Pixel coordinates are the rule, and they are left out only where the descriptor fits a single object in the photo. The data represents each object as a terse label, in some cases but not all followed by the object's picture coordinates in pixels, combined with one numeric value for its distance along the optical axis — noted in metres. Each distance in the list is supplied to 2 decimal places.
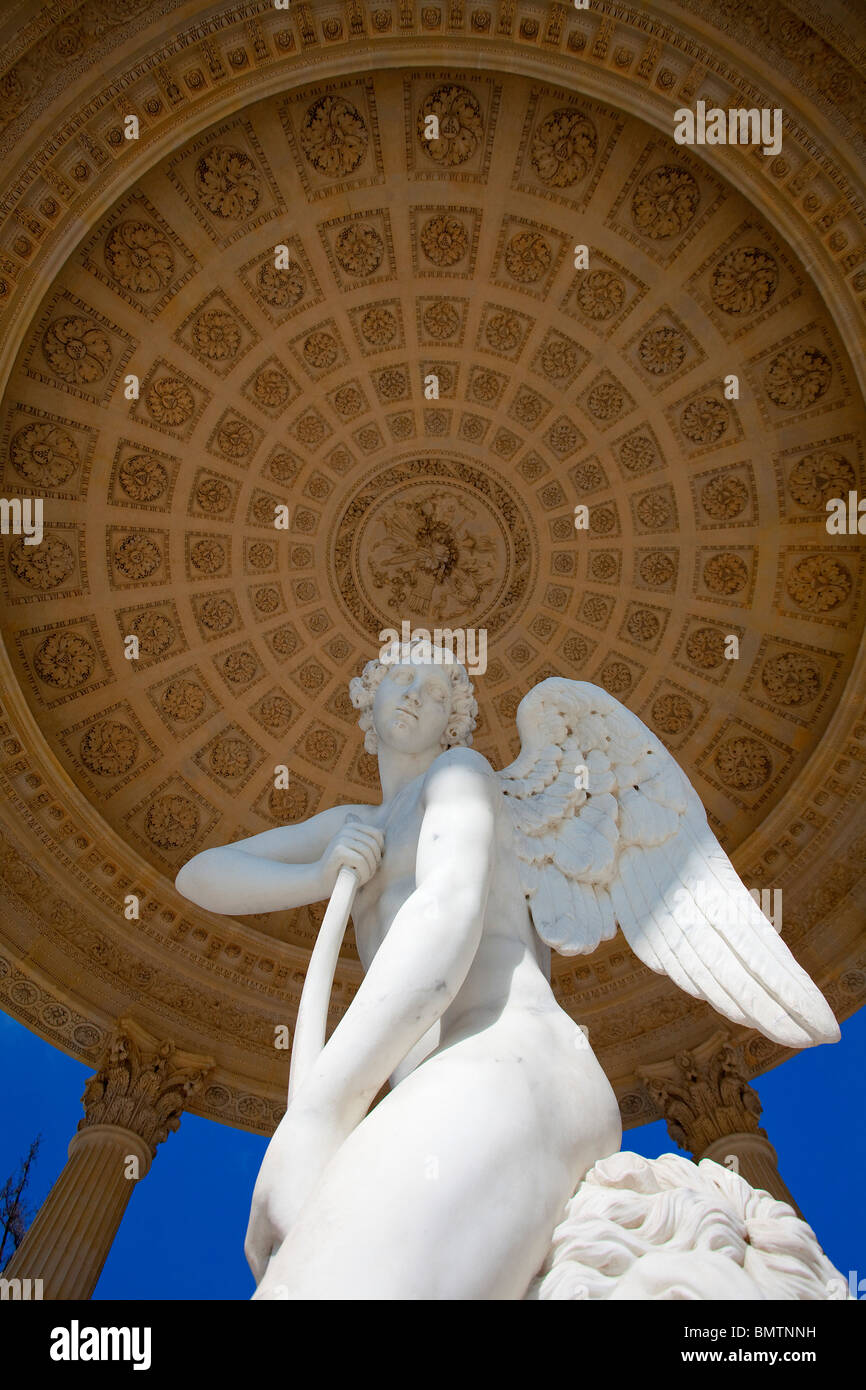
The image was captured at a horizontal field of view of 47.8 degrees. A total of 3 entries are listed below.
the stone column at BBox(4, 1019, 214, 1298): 11.48
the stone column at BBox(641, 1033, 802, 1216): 13.20
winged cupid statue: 2.66
